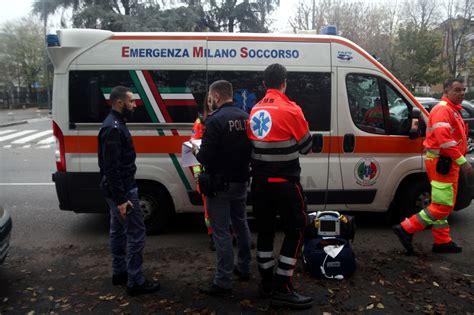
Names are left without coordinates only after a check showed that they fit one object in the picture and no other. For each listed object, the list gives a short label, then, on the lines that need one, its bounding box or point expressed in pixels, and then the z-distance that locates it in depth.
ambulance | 5.08
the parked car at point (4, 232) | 3.88
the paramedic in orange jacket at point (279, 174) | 3.49
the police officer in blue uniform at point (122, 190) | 3.58
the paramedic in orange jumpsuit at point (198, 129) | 4.77
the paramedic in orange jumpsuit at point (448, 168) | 4.61
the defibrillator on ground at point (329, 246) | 4.18
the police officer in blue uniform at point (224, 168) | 3.59
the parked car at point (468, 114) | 12.20
